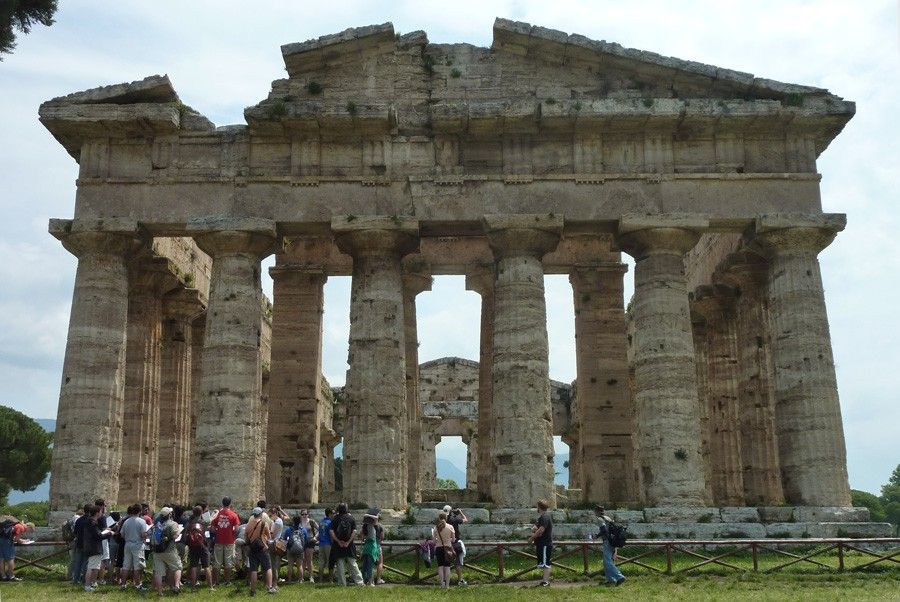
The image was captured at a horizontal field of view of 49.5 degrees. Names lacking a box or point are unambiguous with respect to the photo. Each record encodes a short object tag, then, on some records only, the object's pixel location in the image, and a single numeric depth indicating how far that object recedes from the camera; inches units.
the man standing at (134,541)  701.9
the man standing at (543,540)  716.7
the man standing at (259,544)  684.1
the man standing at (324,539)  735.7
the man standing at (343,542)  706.8
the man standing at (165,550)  681.0
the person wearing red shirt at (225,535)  716.0
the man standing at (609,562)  708.0
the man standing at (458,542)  719.7
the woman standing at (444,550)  700.7
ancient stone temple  946.7
